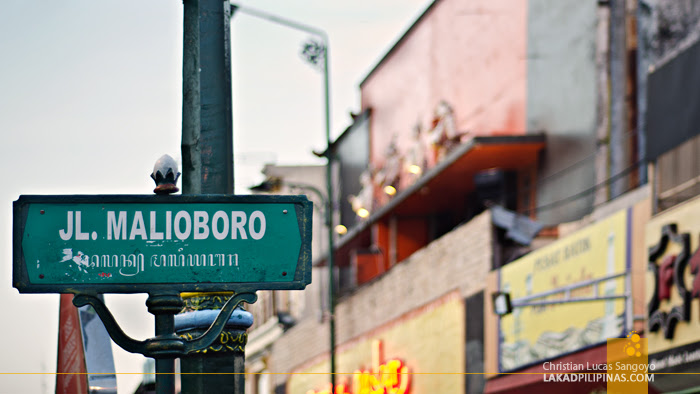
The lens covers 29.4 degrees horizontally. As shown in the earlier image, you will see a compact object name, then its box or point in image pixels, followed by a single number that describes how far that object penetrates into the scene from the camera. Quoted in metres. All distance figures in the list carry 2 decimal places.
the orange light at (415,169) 33.22
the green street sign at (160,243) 4.94
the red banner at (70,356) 10.08
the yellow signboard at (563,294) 19.28
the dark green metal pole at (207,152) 5.67
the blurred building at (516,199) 18.48
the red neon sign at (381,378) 30.44
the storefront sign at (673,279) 16.75
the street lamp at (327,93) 31.59
